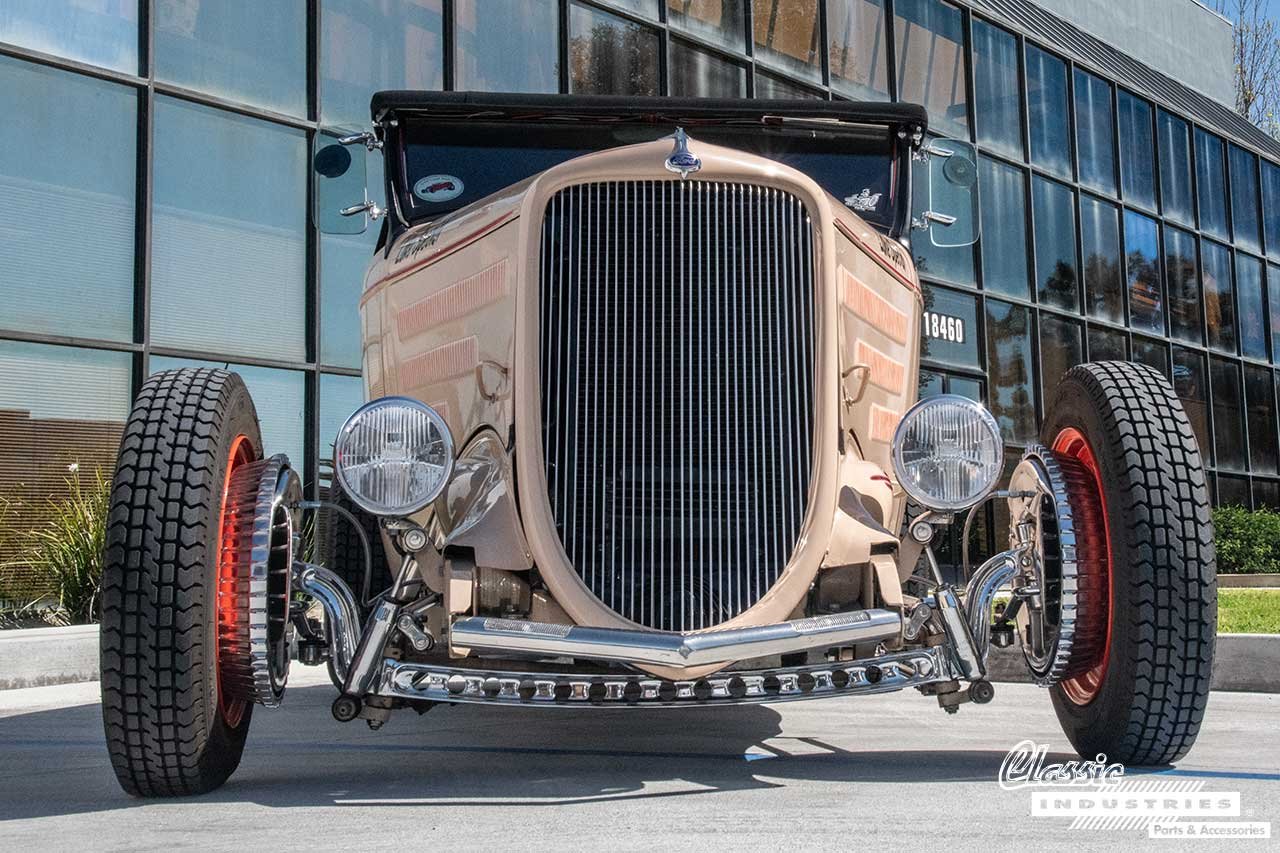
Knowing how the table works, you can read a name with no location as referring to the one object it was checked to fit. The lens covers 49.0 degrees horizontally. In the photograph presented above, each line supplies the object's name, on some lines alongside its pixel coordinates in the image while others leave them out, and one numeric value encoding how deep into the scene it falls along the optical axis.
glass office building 9.11
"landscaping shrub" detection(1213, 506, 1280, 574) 17.72
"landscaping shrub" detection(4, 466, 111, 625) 8.33
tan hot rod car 3.43
